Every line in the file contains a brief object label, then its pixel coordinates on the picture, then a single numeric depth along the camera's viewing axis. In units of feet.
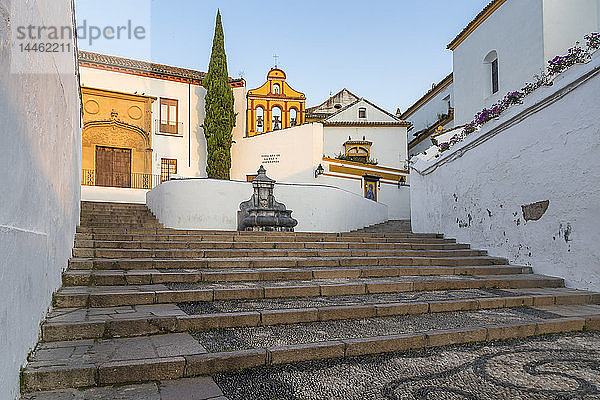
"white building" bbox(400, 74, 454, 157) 83.76
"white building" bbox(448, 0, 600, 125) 49.11
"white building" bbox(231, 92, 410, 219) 64.44
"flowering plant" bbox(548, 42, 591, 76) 22.22
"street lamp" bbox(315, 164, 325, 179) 62.69
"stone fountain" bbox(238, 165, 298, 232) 34.45
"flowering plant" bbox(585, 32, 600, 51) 21.80
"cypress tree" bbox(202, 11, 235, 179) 71.41
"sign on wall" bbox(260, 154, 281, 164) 68.21
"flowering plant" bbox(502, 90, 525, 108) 26.40
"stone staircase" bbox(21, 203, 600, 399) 9.66
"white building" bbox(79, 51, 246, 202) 66.90
